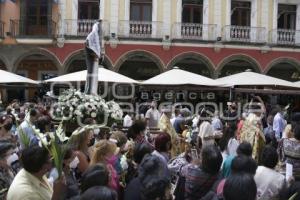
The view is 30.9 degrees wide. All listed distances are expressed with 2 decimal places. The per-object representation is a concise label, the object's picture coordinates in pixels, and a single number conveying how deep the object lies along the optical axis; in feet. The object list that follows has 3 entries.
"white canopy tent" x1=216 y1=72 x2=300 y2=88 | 62.54
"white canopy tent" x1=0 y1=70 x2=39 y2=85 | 60.51
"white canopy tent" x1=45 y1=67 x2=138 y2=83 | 58.86
